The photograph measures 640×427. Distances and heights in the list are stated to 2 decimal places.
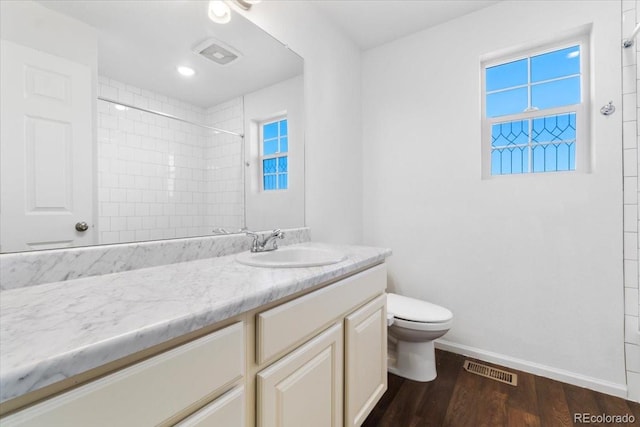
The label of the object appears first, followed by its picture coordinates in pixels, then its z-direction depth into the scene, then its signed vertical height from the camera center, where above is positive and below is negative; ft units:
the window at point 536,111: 5.83 +2.17
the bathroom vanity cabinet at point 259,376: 1.51 -1.24
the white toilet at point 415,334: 5.39 -2.43
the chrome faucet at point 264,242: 4.58 -0.51
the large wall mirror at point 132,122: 2.67 +1.12
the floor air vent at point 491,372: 5.68 -3.43
